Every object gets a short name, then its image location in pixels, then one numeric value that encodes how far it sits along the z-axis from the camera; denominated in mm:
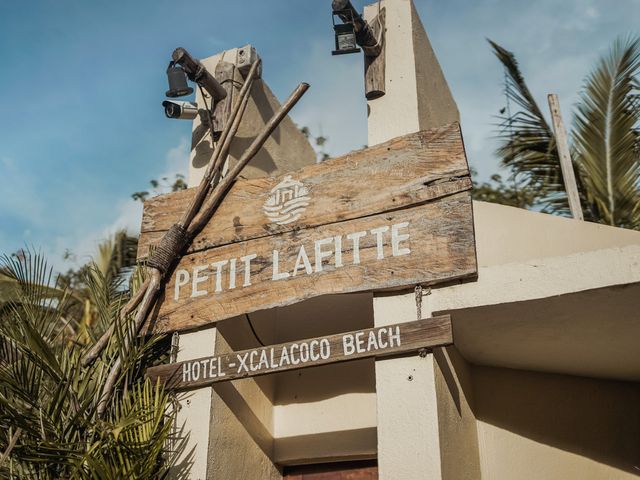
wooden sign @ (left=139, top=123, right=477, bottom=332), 5321
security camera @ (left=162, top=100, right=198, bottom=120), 7422
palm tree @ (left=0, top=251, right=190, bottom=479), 4941
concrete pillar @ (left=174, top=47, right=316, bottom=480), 5516
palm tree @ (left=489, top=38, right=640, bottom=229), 10117
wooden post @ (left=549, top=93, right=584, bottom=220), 9273
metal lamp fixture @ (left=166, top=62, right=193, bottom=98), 6996
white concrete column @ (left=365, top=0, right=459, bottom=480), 4762
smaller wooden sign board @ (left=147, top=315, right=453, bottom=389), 4953
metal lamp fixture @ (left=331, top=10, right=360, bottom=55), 6266
